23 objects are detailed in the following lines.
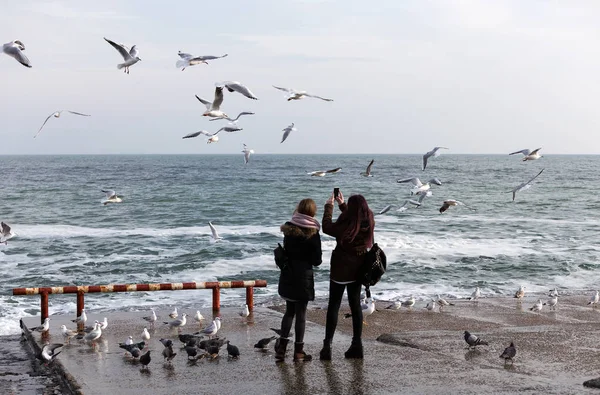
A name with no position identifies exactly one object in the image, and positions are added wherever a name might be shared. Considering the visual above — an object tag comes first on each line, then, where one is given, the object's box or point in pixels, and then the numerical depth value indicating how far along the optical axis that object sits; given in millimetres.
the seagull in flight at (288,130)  12571
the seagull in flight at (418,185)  12688
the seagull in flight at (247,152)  14380
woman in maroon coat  6723
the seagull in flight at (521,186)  12295
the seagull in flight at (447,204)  12859
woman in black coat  6777
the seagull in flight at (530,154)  13359
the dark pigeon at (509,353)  7637
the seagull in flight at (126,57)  9383
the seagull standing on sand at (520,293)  13484
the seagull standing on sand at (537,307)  12141
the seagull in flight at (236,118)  11070
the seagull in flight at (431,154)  12477
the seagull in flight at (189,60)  9767
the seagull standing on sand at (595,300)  12938
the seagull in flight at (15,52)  8037
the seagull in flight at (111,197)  12547
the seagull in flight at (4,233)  10672
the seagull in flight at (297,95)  11056
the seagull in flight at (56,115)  11044
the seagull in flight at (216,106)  10334
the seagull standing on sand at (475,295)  13273
